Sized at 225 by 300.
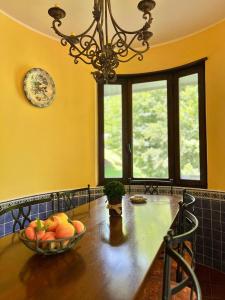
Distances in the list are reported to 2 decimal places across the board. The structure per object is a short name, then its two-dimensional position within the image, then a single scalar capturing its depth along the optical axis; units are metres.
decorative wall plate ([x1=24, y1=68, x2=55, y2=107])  2.54
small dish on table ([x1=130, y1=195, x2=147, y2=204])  2.14
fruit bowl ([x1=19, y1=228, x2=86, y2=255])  0.98
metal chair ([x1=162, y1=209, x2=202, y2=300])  0.73
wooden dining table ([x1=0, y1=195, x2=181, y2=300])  0.76
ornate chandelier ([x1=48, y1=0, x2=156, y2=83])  1.45
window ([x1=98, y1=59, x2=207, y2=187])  2.84
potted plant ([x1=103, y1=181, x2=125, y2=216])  1.72
